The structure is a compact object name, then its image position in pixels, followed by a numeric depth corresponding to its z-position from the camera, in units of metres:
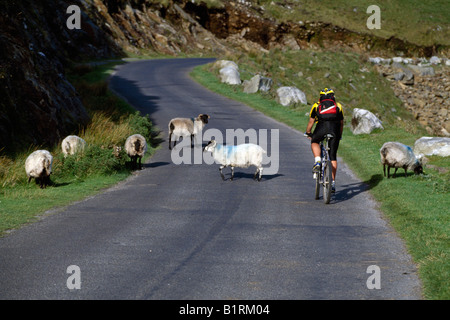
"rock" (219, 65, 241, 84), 40.94
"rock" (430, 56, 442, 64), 59.61
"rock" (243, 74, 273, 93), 38.16
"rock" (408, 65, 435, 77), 53.78
